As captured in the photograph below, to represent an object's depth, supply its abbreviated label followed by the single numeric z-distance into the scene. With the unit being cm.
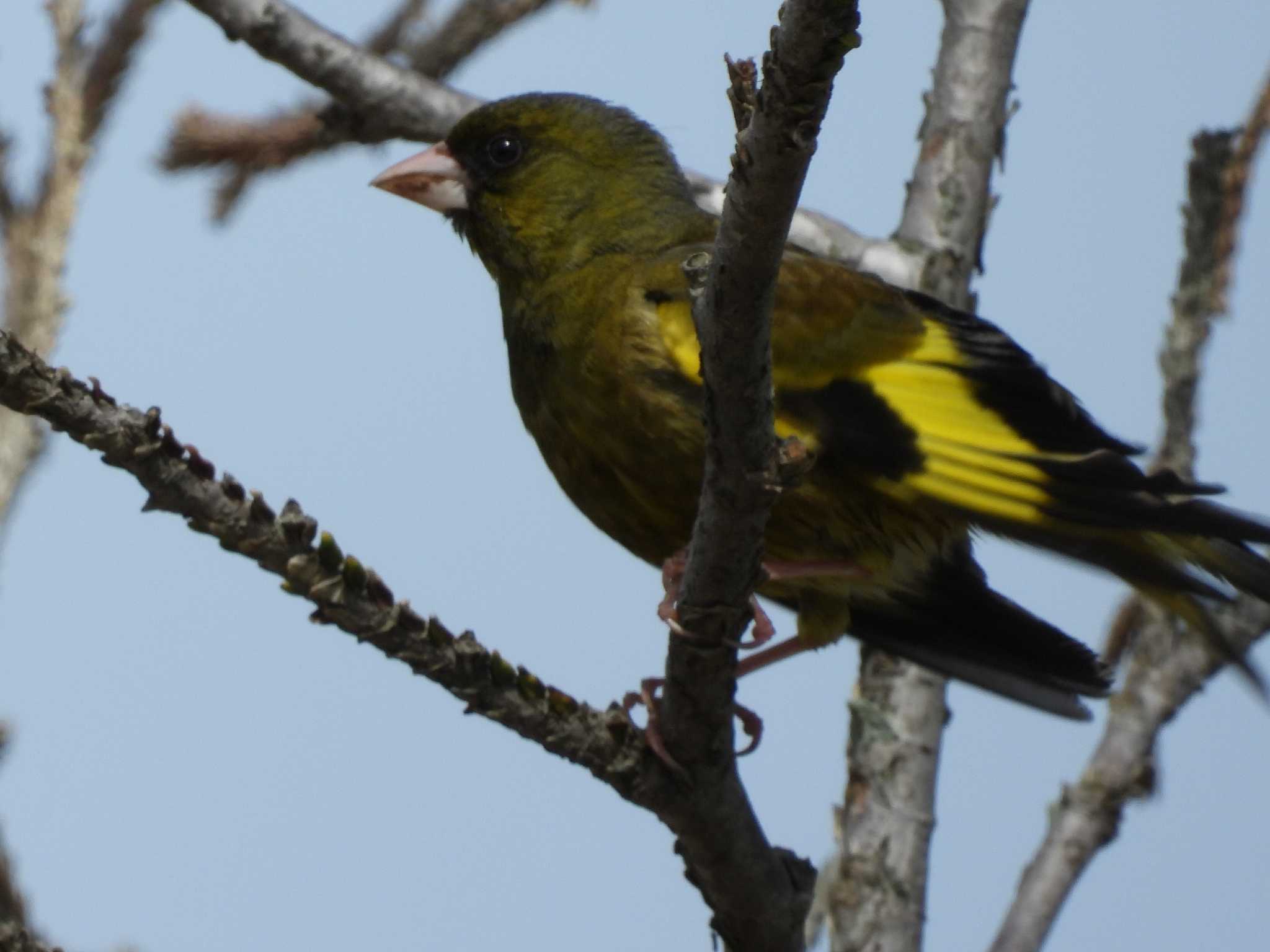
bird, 618
